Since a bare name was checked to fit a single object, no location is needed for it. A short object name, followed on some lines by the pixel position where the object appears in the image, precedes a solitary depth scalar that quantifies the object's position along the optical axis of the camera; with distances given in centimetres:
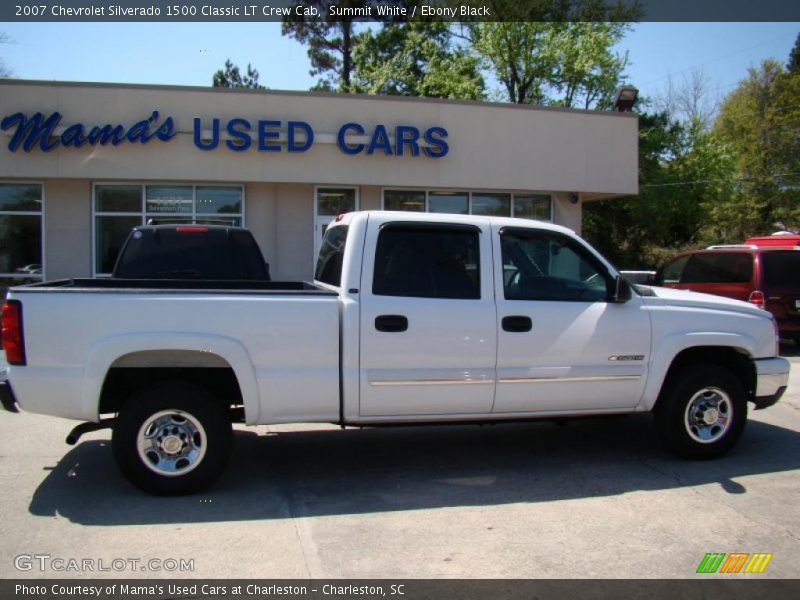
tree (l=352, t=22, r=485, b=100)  3256
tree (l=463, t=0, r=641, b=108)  3425
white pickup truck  474
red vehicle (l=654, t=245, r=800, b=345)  1191
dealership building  1449
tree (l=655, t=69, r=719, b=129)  4147
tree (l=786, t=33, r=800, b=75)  5739
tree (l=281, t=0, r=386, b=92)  3562
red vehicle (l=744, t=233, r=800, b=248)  1617
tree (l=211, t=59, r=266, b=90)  3916
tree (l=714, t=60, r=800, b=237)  3828
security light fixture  1764
